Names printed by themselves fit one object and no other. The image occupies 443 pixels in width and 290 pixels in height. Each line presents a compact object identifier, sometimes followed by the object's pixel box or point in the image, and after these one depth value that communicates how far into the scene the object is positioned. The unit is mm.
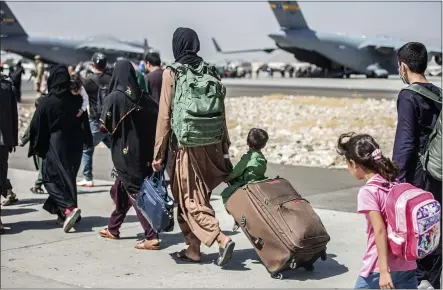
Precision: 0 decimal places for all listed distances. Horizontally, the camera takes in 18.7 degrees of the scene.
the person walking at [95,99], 16935
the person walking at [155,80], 16365
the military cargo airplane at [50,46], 122021
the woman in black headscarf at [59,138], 13751
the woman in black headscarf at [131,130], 11992
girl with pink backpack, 6688
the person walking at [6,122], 13605
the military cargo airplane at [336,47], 115125
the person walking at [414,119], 8662
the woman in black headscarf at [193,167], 10741
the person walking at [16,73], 32930
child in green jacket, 10901
